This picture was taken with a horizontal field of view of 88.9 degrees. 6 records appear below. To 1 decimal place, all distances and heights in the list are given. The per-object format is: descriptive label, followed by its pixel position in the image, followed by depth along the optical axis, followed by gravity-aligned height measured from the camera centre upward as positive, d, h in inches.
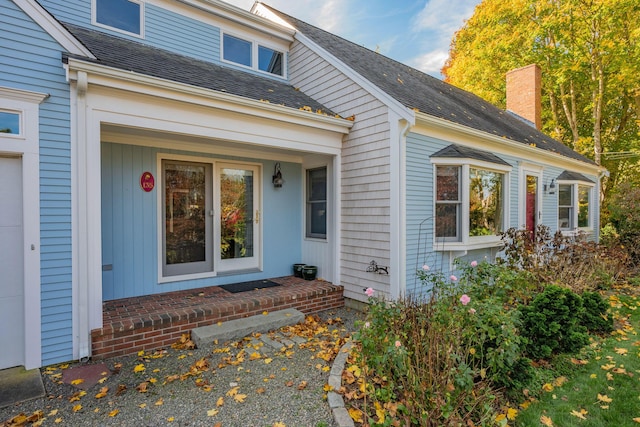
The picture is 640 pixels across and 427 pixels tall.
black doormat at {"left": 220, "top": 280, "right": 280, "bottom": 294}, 219.8 -53.3
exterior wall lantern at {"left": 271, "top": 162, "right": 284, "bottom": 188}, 254.2 +25.8
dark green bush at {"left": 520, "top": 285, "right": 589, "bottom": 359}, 138.6 -48.9
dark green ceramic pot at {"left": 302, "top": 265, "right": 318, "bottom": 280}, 247.8 -47.3
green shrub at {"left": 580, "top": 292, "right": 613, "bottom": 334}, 169.5 -54.4
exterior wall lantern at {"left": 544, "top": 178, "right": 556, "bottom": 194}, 360.8 +25.9
